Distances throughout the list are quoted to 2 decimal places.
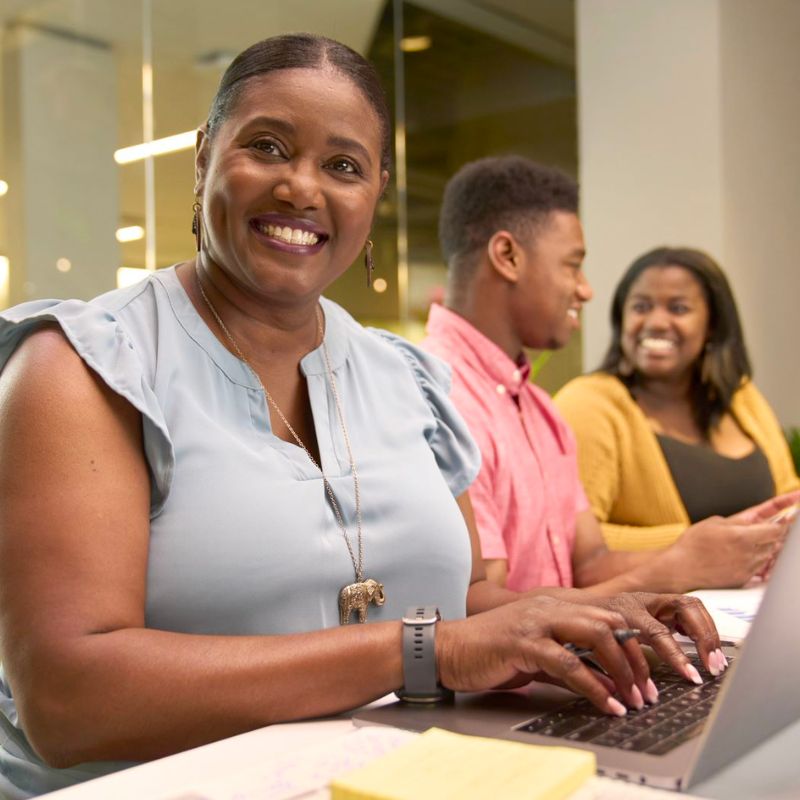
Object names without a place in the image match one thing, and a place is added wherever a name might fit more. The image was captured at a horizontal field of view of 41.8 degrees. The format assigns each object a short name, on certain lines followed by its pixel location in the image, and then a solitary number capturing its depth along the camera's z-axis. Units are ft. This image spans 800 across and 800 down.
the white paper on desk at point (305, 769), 2.38
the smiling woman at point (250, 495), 3.00
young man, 6.02
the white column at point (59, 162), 8.45
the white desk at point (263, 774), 2.37
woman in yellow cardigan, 8.20
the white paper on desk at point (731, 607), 4.53
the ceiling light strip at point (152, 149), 9.07
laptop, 2.31
